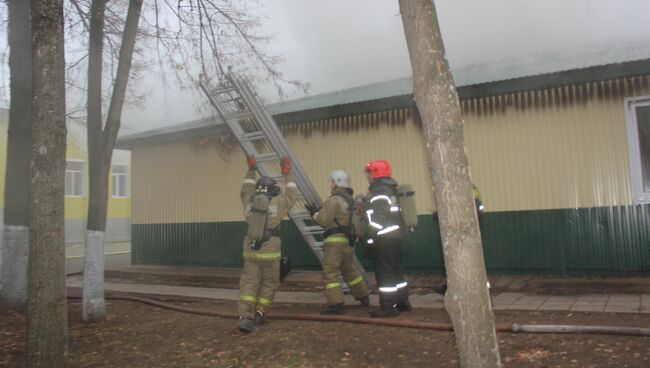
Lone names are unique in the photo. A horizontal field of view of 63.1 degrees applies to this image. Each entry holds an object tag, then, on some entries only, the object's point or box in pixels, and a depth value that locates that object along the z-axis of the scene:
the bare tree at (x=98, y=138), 6.22
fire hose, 4.61
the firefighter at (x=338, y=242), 6.30
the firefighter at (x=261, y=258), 5.73
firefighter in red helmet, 6.07
